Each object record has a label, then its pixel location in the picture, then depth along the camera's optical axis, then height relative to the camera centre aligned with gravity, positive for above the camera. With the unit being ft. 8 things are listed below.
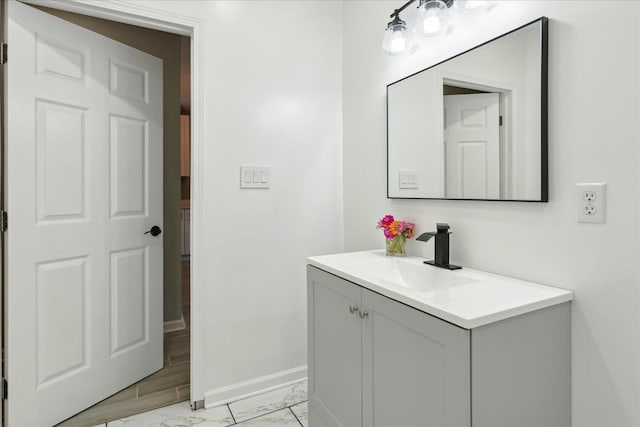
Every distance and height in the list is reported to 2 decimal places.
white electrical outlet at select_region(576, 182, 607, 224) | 3.39 +0.09
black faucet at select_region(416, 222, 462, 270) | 4.81 -0.46
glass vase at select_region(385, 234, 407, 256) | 5.64 -0.57
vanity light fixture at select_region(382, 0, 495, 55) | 4.47 +2.57
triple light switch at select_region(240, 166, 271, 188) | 6.41 +0.60
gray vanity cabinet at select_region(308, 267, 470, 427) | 3.06 -1.59
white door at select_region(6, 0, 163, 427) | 5.26 -0.11
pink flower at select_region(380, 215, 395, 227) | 5.66 -0.18
